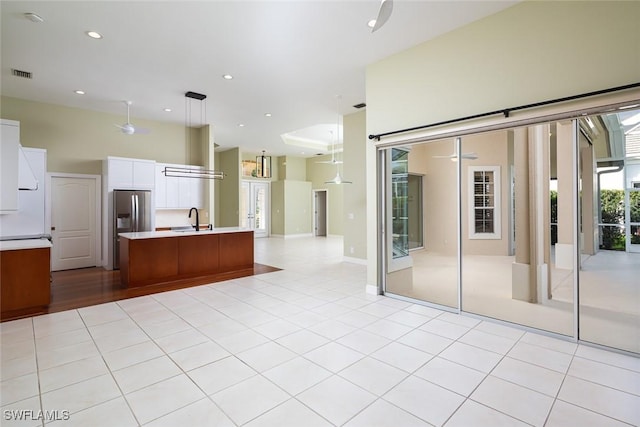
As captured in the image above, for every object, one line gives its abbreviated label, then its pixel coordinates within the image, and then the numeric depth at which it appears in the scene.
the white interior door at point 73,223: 6.34
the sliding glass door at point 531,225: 3.11
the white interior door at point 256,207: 12.50
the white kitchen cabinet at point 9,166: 4.18
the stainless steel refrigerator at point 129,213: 6.58
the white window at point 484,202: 4.27
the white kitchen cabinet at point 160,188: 7.29
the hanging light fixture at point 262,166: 12.66
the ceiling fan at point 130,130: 5.41
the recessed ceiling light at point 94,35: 3.75
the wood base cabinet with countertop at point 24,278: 3.82
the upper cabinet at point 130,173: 6.54
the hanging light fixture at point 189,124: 5.91
